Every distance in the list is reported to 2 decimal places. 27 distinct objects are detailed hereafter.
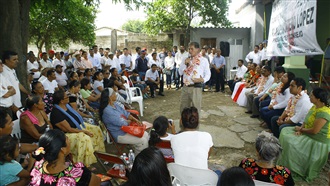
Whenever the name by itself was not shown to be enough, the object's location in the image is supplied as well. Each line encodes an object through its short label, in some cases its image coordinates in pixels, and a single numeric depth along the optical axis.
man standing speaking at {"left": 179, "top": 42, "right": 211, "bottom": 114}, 5.15
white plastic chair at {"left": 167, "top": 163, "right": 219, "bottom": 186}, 2.14
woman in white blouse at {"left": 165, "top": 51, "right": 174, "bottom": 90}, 11.40
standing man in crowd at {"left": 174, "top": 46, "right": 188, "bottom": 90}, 11.23
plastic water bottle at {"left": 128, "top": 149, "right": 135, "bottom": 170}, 2.98
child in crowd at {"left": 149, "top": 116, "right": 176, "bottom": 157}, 3.42
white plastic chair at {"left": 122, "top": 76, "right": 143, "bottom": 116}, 7.02
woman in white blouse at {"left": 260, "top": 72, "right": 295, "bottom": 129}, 5.13
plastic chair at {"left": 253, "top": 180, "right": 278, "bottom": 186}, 2.04
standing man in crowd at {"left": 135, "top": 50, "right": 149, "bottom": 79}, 10.11
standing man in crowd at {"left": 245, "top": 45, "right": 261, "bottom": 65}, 10.92
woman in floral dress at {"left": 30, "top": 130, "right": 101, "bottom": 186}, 2.05
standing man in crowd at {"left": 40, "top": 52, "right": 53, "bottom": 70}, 9.25
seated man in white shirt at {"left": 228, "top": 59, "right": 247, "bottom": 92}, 9.27
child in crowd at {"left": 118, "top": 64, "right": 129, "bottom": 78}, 9.14
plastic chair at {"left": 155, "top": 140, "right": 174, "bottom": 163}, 3.18
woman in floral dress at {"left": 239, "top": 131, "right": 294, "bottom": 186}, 2.33
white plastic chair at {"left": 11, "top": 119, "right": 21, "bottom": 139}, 3.49
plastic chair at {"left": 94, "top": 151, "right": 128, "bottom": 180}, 2.78
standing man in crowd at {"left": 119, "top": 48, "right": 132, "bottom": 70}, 11.40
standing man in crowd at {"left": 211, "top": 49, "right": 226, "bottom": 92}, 10.32
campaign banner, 4.63
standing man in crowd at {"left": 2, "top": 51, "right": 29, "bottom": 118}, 4.29
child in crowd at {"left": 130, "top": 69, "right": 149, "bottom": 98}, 9.01
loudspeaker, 12.35
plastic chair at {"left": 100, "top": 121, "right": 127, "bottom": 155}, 4.09
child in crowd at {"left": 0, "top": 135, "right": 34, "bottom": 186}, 2.27
